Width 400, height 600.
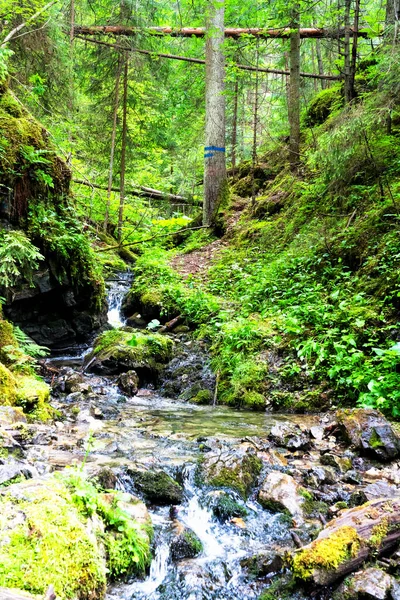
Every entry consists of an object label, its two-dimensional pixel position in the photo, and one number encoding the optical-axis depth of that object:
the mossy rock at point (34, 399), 4.79
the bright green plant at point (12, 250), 5.57
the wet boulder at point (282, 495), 3.46
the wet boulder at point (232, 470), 3.80
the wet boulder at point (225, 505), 3.49
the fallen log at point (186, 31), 13.40
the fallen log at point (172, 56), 14.20
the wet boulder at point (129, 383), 7.38
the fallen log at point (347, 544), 2.50
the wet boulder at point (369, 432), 4.41
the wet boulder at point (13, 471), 2.61
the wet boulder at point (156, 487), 3.48
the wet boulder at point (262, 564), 2.80
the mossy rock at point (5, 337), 5.42
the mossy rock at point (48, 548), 1.83
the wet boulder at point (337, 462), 4.27
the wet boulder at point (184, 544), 2.94
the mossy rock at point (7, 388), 4.52
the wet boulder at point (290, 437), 4.69
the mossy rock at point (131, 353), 8.01
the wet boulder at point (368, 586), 2.40
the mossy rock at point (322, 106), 13.42
